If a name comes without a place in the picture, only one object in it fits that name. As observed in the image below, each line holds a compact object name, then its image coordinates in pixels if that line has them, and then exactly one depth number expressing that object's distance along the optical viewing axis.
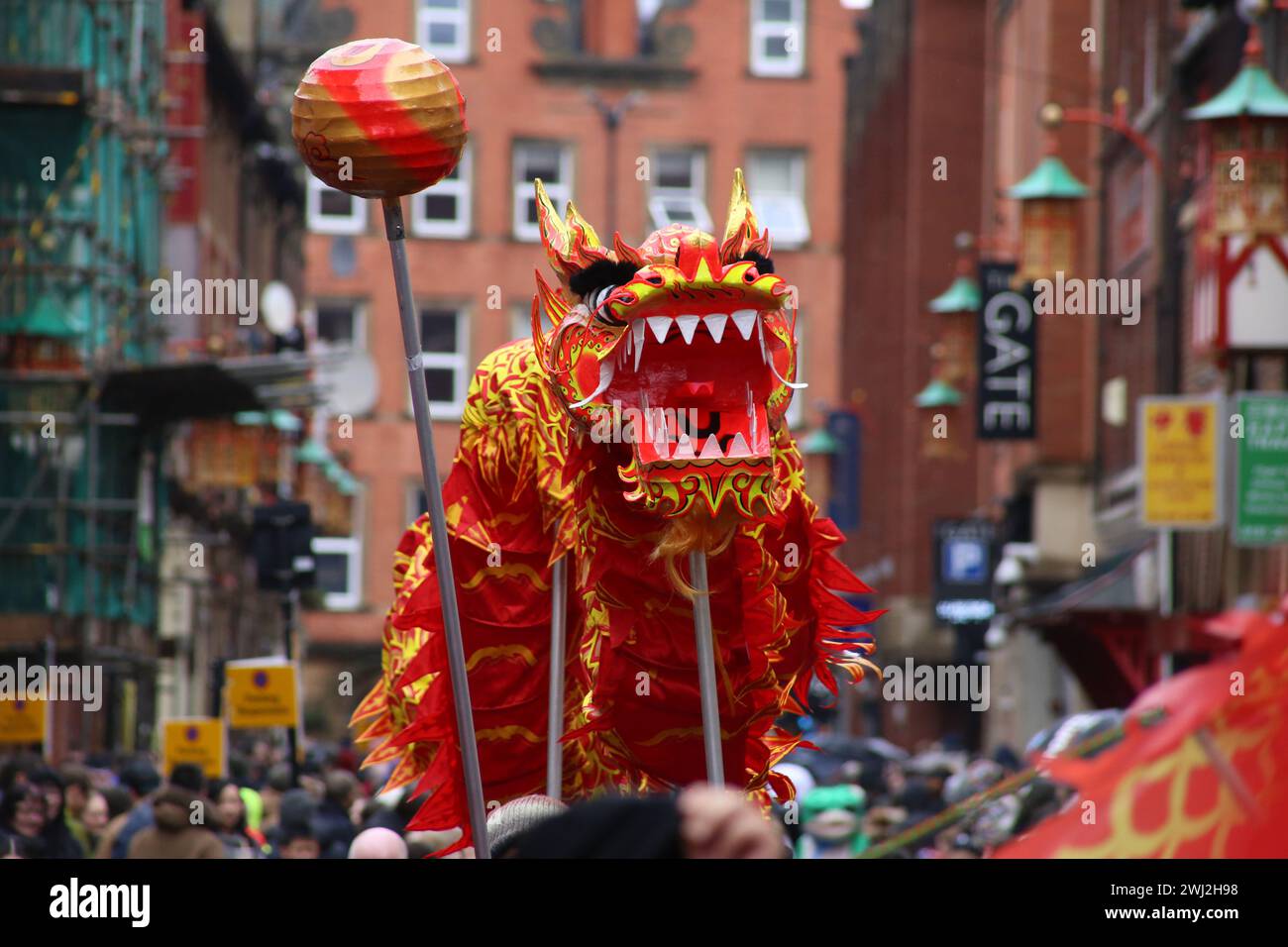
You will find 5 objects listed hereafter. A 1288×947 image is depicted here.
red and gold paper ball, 4.95
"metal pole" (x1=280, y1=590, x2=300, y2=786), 14.97
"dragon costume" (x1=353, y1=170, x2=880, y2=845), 5.77
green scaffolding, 21.56
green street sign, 16.98
